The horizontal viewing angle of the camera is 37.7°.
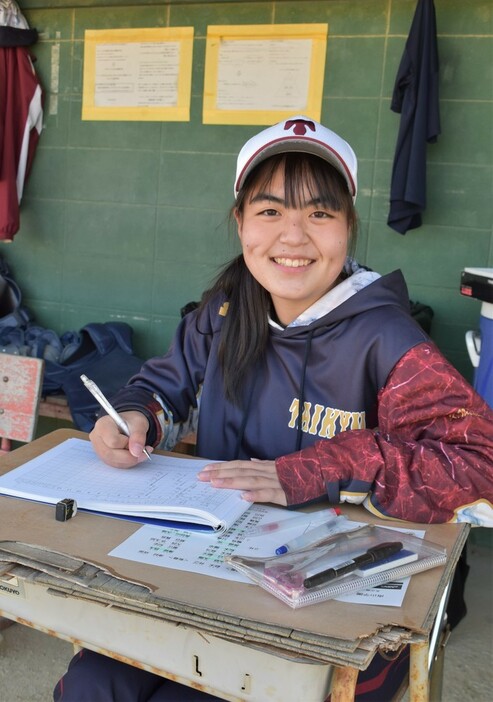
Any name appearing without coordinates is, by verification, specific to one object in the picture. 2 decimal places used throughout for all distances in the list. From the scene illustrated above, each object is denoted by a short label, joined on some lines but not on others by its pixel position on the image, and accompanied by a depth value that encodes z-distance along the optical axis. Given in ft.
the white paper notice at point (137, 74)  11.64
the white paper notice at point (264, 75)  10.87
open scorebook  3.79
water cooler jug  8.78
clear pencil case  3.02
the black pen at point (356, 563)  3.04
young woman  4.05
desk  2.82
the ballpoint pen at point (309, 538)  3.40
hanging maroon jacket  11.99
